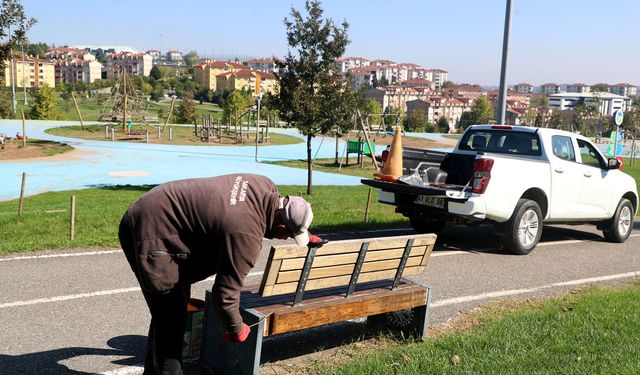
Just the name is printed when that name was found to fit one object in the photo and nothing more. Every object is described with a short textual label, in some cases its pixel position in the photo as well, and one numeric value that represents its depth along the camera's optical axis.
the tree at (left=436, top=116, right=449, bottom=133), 77.12
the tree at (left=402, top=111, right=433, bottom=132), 74.00
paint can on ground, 4.50
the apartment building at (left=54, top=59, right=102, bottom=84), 189.00
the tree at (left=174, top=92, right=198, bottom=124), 60.38
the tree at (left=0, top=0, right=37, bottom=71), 21.09
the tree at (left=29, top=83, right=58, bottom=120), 57.41
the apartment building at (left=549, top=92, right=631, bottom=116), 193.76
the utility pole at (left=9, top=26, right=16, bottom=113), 59.06
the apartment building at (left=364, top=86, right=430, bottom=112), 155.65
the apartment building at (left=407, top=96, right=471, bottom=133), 160.57
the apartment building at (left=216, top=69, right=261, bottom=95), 170.71
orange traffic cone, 10.03
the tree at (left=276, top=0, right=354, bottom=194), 17.20
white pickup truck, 9.16
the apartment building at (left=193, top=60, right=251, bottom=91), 183.50
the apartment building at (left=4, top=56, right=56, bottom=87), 148.88
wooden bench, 4.42
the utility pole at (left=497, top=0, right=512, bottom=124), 14.01
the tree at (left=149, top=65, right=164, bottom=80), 148.15
